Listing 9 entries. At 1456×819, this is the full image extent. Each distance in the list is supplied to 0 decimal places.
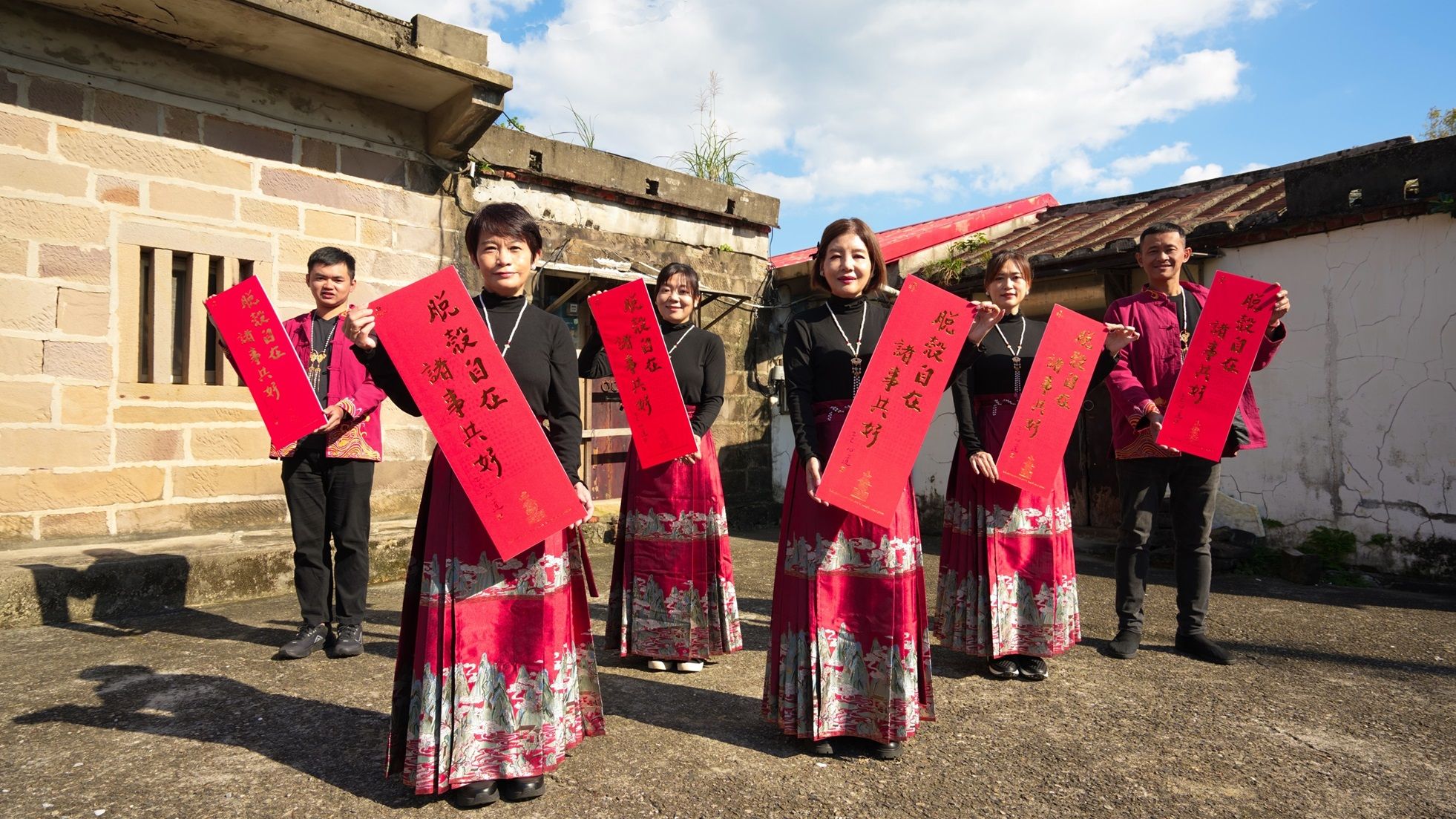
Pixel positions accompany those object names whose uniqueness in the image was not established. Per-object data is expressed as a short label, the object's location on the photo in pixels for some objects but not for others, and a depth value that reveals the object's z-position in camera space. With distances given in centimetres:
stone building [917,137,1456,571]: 525
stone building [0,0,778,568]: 457
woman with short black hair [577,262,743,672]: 365
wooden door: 731
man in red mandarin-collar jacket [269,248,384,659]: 371
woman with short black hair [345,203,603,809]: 221
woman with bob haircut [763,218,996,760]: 258
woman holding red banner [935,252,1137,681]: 342
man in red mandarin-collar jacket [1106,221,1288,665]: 367
